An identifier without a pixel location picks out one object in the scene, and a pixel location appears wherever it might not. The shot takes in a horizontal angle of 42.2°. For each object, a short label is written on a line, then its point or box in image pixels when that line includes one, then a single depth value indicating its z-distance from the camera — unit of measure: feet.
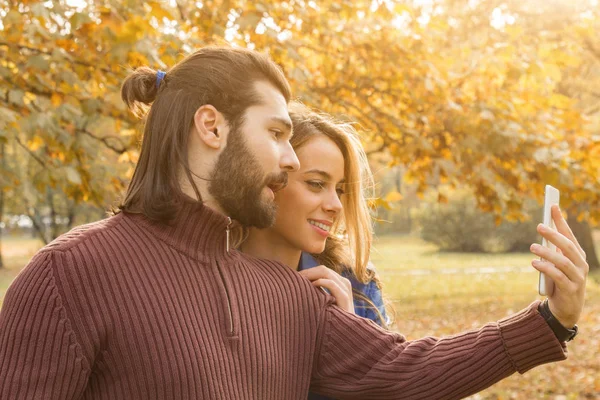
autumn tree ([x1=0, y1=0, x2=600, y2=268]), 15.60
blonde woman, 9.39
